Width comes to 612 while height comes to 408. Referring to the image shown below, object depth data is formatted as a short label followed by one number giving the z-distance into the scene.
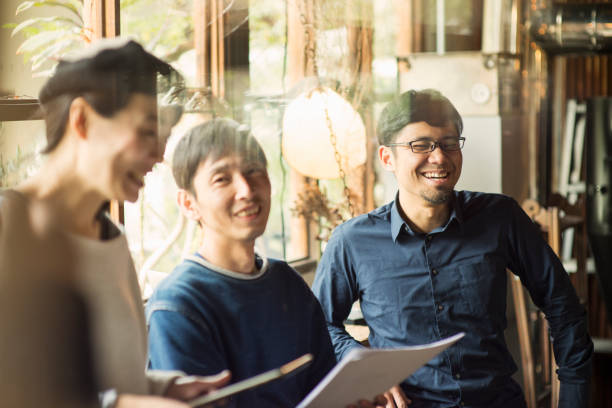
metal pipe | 3.70
